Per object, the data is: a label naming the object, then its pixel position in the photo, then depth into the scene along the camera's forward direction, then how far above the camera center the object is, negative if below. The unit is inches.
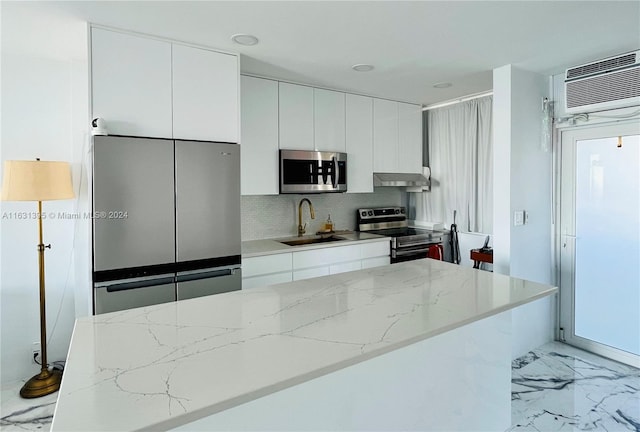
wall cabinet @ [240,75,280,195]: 131.5 +26.5
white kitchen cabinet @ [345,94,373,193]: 157.8 +28.7
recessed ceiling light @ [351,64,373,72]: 120.9 +47.0
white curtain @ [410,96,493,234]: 158.7 +18.9
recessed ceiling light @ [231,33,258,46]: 97.0 +45.6
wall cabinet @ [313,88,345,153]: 148.3 +36.3
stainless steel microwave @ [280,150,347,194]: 140.2 +14.8
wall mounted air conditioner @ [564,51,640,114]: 107.3 +37.8
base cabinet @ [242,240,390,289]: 122.2 -19.6
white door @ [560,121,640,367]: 120.9 -11.3
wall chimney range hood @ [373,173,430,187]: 166.7 +13.4
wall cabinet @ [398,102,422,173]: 174.7 +33.9
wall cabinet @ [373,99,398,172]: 166.2 +33.4
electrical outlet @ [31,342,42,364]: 114.1 -44.1
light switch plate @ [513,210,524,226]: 124.6 -3.2
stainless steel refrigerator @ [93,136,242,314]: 90.4 -2.8
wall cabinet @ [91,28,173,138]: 90.6 +32.2
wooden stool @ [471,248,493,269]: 138.0 -18.0
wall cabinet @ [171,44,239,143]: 100.8 +32.6
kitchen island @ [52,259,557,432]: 39.2 -18.9
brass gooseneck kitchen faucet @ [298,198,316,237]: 159.3 -3.9
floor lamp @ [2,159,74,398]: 96.7 +5.4
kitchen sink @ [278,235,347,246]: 146.8 -12.9
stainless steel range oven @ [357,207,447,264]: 154.6 -11.1
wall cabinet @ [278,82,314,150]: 139.6 +35.6
